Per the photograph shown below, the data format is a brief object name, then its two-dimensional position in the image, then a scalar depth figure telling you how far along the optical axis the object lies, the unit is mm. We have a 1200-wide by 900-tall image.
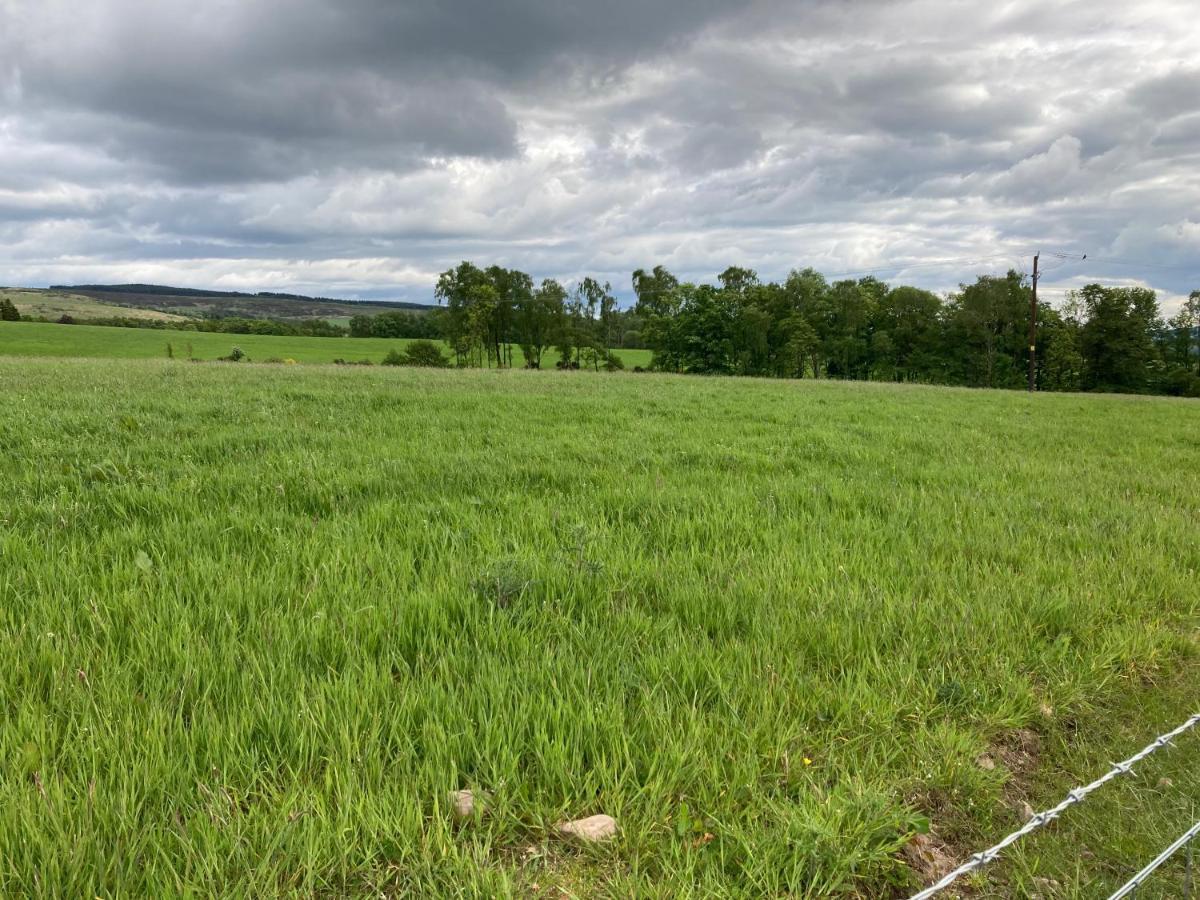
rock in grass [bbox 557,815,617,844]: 2086
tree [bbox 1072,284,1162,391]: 71188
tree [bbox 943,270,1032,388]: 72062
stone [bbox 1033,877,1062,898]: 2049
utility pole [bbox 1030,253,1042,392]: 45619
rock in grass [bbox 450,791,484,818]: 2119
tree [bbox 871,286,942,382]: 79875
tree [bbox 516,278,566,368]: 79875
